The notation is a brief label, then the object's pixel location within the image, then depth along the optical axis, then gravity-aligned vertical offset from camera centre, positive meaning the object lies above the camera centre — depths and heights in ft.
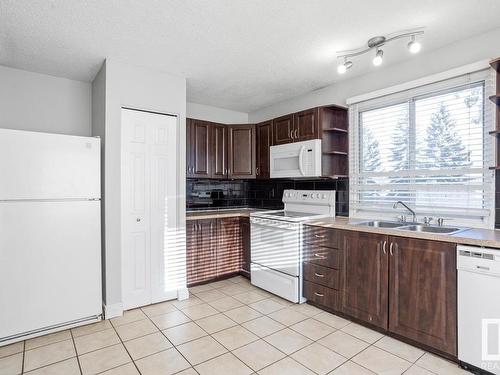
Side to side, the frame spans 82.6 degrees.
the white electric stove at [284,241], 9.78 -2.06
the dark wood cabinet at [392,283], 6.46 -2.61
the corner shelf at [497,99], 6.51 +2.00
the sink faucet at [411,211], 8.72 -0.82
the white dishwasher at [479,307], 5.74 -2.55
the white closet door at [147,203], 9.37 -0.61
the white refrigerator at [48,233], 7.41 -1.31
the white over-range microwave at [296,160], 10.42 +1.01
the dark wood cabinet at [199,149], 12.22 +1.59
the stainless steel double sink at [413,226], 7.56 -1.22
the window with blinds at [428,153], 7.71 +0.98
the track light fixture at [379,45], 7.25 +3.91
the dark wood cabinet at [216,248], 11.44 -2.67
